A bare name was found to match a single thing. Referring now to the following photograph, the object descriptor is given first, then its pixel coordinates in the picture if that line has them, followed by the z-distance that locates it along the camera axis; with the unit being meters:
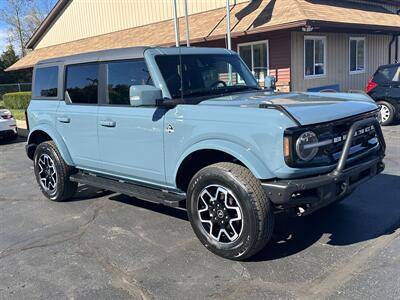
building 14.37
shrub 24.12
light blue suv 3.69
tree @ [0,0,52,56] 51.22
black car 11.57
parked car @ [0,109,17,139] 12.41
